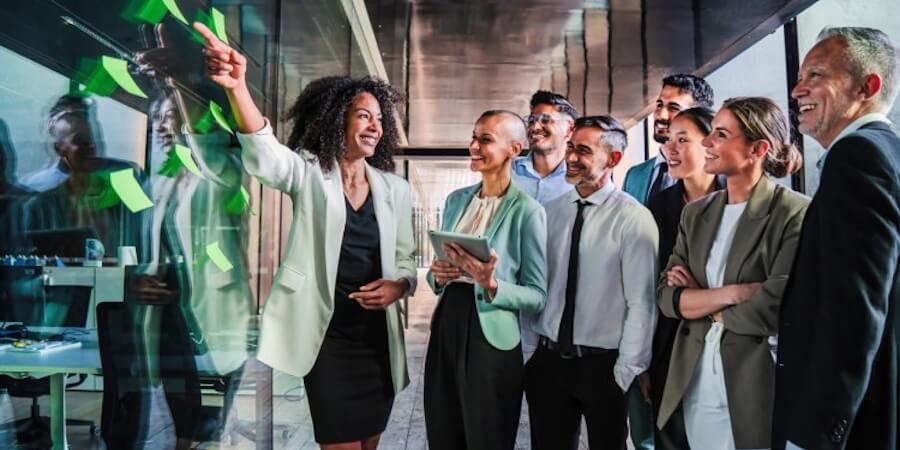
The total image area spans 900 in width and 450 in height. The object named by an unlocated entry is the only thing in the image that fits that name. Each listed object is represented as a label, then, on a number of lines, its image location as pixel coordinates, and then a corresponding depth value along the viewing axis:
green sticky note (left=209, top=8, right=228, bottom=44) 2.29
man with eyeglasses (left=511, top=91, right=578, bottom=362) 2.52
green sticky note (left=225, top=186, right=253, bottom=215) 2.85
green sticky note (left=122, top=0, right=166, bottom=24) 1.68
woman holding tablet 1.56
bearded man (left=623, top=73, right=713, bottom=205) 2.31
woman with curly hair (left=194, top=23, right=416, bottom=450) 1.57
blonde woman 1.36
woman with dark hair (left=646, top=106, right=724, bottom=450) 1.70
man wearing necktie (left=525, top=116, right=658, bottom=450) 1.64
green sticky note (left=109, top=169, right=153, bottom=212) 1.65
